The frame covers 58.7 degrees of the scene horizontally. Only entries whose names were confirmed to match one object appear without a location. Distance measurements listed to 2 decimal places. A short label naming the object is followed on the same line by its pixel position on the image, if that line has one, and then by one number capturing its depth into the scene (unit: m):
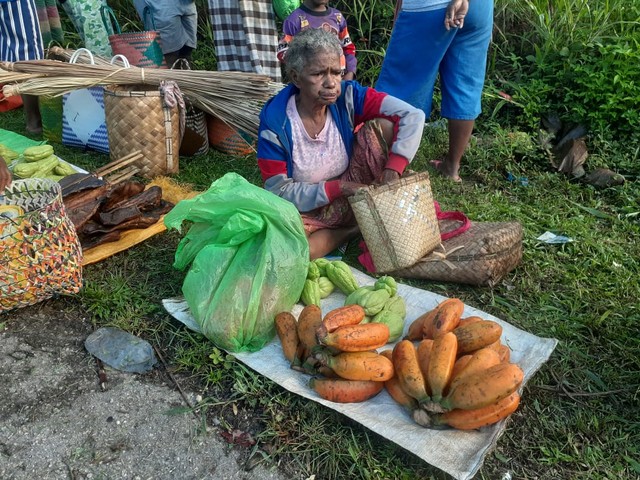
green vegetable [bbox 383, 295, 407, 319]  2.58
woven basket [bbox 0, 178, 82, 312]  2.47
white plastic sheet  1.95
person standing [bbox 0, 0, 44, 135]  4.65
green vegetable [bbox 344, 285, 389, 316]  2.54
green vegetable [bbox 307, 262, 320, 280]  2.85
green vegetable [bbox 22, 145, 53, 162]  3.95
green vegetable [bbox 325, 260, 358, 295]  2.83
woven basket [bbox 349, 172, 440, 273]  2.84
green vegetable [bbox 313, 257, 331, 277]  2.90
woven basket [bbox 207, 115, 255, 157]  4.76
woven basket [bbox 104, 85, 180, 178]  4.15
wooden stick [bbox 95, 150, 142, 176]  3.74
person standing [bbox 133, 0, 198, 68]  5.27
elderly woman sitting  3.10
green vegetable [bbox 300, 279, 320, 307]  2.74
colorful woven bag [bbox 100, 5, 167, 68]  5.04
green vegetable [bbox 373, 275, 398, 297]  2.71
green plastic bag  2.45
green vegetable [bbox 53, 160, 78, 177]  3.89
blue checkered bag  4.60
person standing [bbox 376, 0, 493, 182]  3.53
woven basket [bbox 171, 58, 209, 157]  4.57
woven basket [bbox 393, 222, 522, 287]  2.89
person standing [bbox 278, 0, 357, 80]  4.59
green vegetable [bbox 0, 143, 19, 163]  4.18
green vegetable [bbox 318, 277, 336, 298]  2.85
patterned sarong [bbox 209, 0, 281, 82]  4.74
